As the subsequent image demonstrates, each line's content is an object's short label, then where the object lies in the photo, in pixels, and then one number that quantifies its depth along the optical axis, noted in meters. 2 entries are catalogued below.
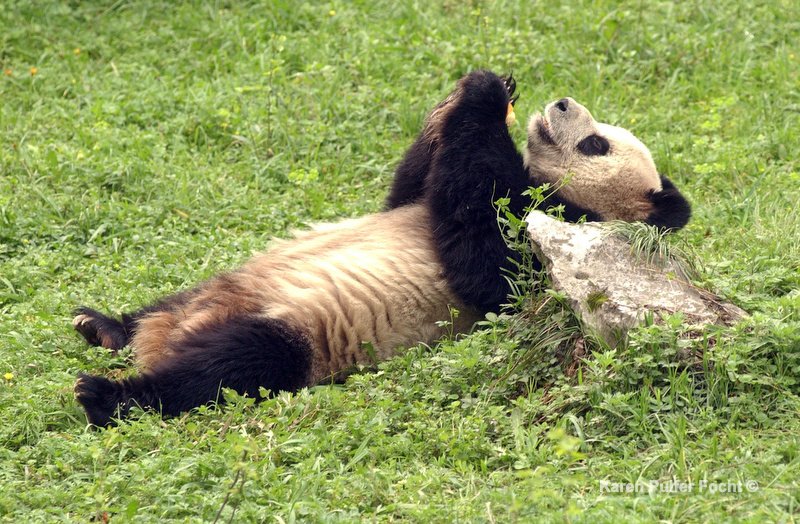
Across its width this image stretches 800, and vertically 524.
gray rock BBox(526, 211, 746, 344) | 10.09
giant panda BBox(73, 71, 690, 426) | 10.91
